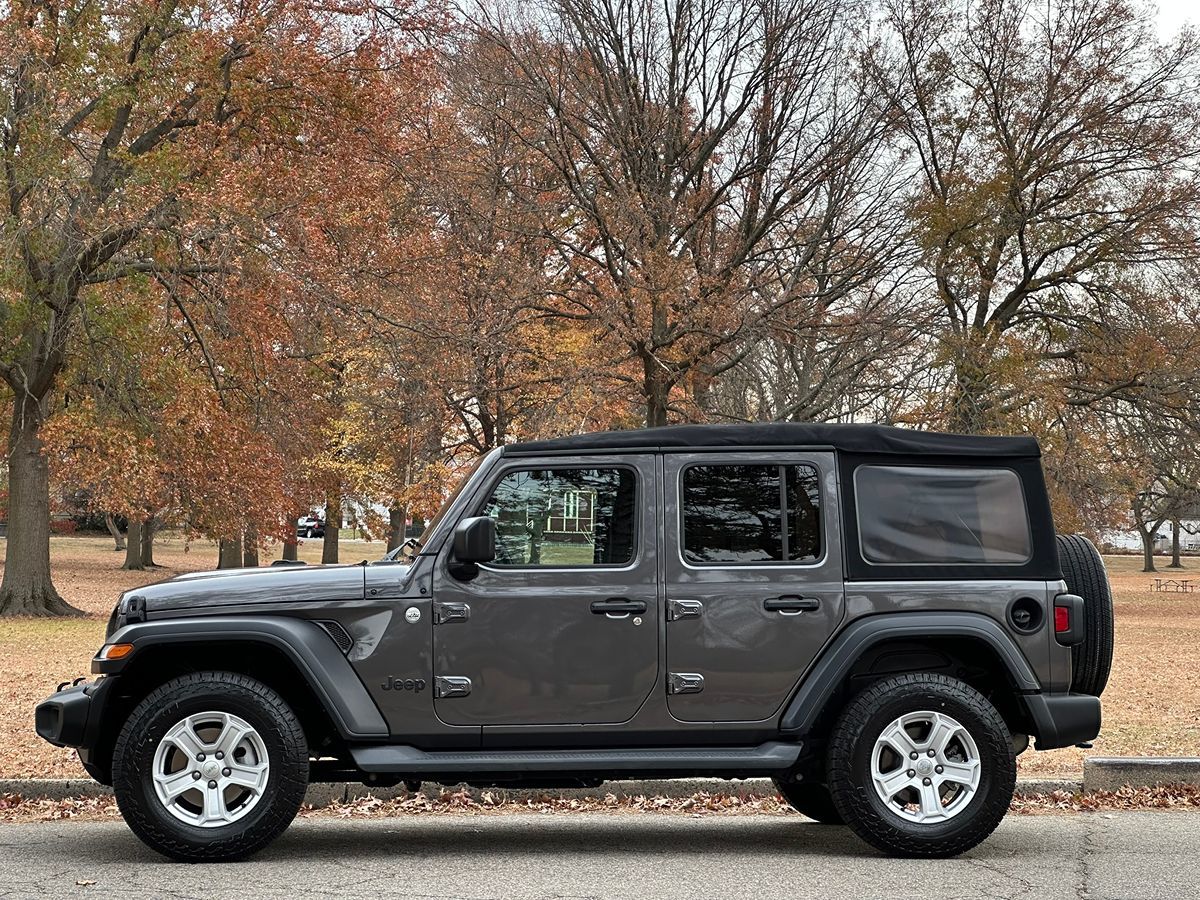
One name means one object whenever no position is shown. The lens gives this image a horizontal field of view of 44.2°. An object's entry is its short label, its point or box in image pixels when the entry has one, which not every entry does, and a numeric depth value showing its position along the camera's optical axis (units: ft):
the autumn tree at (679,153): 72.02
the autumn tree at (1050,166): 97.81
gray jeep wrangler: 22.31
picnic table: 180.96
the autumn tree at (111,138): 81.15
